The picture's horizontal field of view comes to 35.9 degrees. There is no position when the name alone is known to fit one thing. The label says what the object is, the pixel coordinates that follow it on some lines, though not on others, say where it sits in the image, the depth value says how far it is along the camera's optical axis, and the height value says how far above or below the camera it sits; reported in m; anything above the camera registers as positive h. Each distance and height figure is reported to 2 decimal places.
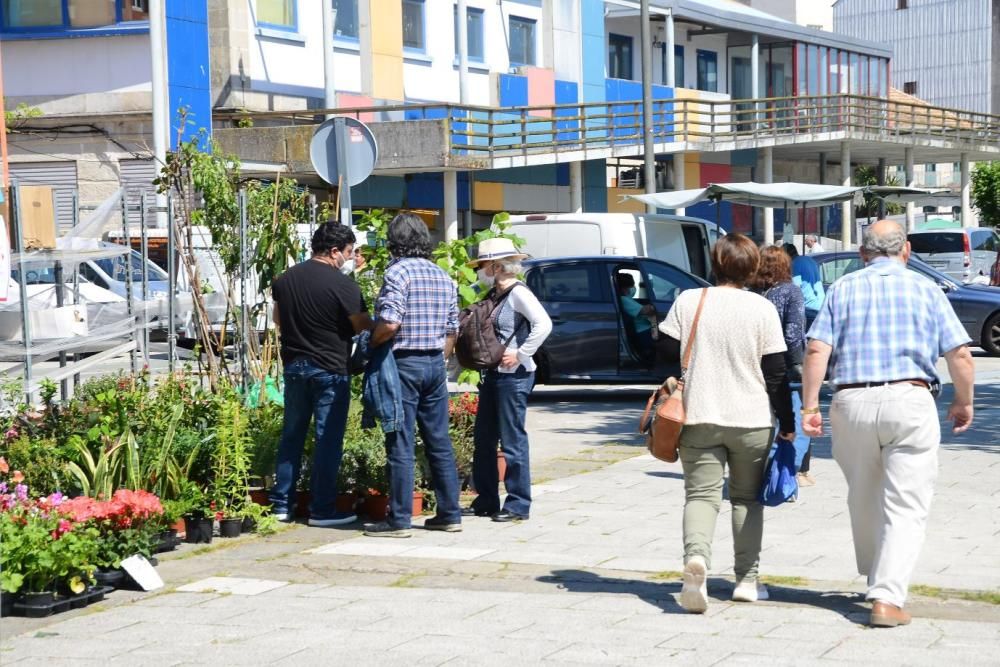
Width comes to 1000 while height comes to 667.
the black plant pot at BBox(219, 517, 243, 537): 8.38 -1.63
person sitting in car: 15.75 -1.00
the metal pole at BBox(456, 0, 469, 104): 35.97 +3.89
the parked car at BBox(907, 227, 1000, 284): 35.12 -0.94
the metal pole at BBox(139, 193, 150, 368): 10.74 -0.20
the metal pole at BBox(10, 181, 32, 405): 9.59 -0.39
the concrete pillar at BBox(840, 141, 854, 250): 41.72 +0.80
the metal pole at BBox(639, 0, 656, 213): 26.61 +1.96
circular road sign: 11.27 +0.54
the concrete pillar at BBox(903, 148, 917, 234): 45.34 +1.35
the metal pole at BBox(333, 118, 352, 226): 11.20 +0.51
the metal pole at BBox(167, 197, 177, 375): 10.53 -0.39
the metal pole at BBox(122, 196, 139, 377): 10.79 -0.43
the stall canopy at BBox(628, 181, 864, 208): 25.40 +0.32
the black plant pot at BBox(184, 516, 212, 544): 8.23 -1.61
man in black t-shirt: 8.63 -0.70
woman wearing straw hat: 8.69 -0.92
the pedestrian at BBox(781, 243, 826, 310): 14.29 -0.62
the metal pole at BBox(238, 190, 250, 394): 10.54 -0.49
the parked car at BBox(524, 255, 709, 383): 15.79 -0.98
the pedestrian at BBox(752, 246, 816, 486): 10.22 -0.57
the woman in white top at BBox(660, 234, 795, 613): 6.48 -0.77
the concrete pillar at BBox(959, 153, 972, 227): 50.00 +0.59
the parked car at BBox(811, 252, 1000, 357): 20.84 -1.36
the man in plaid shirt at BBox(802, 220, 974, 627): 6.09 -0.73
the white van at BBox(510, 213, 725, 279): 20.47 -0.22
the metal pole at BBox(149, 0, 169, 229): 27.19 +2.62
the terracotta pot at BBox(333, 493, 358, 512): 9.01 -1.62
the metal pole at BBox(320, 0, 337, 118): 31.20 +3.41
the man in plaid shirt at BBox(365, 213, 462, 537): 8.25 -0.71
